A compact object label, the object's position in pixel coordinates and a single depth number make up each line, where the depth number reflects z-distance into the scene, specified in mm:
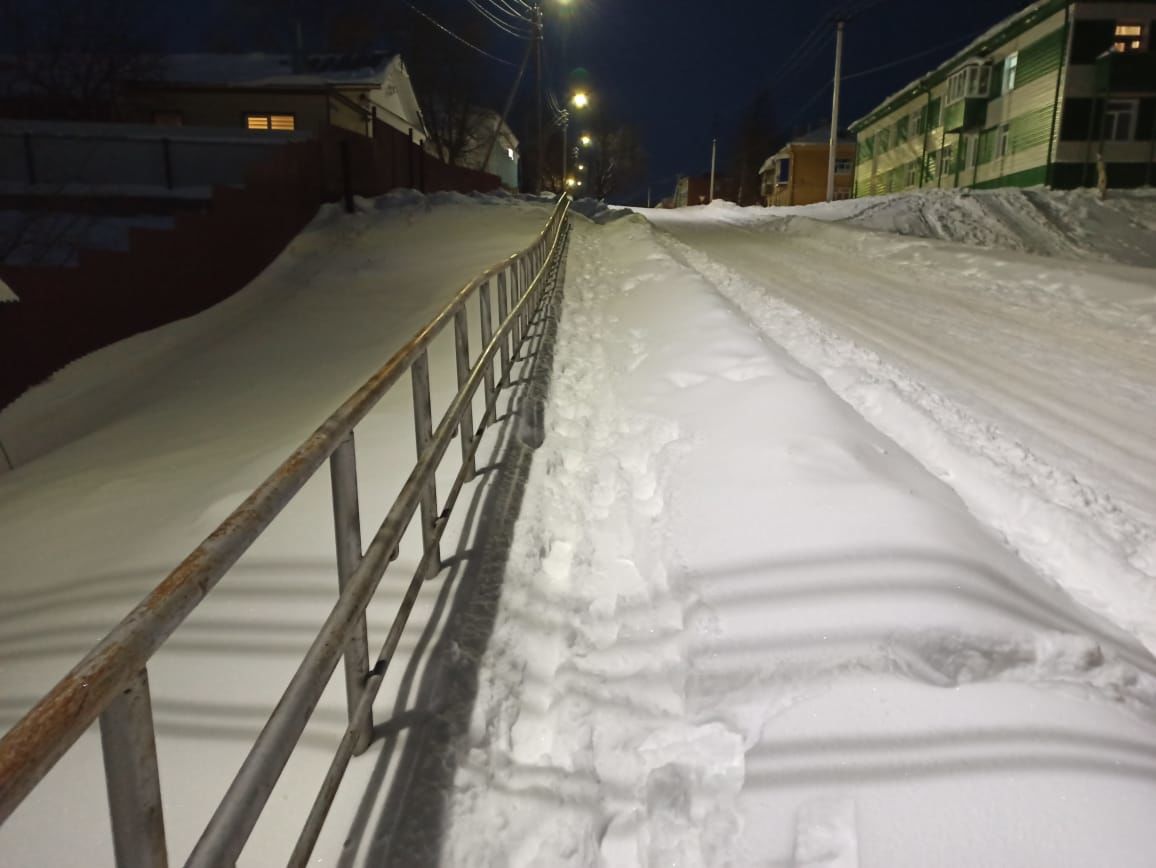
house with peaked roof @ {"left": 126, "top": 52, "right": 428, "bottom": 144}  30984
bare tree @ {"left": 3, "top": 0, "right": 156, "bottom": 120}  29875
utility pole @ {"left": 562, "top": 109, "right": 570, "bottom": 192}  45584
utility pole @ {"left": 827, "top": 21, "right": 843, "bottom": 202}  34781
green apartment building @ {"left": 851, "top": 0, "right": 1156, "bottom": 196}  27047
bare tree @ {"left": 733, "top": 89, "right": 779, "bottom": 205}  78688
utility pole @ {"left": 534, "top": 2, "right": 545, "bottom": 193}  31344
